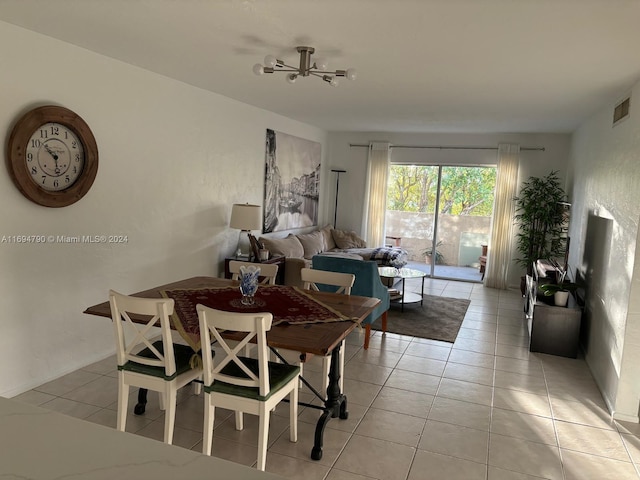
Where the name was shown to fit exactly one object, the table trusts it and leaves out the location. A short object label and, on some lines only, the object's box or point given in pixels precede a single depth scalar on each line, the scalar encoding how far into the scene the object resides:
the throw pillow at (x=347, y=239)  8.44
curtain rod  7.78
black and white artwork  6.79
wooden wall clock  3.29
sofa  6.24
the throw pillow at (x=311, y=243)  7.34
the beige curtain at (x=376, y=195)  8.66
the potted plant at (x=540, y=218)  7.33
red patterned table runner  2.78
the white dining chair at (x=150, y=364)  2.59
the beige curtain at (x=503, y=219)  7.88
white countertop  1.00
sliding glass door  8.41
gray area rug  5.38
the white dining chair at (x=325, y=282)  3.43
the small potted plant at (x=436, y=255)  8.73
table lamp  5.52
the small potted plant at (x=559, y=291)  4.84
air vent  3.96
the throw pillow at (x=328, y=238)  8.13
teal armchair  4.72
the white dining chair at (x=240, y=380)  2.40
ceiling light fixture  3.20
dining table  2.63
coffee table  6.06
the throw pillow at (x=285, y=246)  6.36
